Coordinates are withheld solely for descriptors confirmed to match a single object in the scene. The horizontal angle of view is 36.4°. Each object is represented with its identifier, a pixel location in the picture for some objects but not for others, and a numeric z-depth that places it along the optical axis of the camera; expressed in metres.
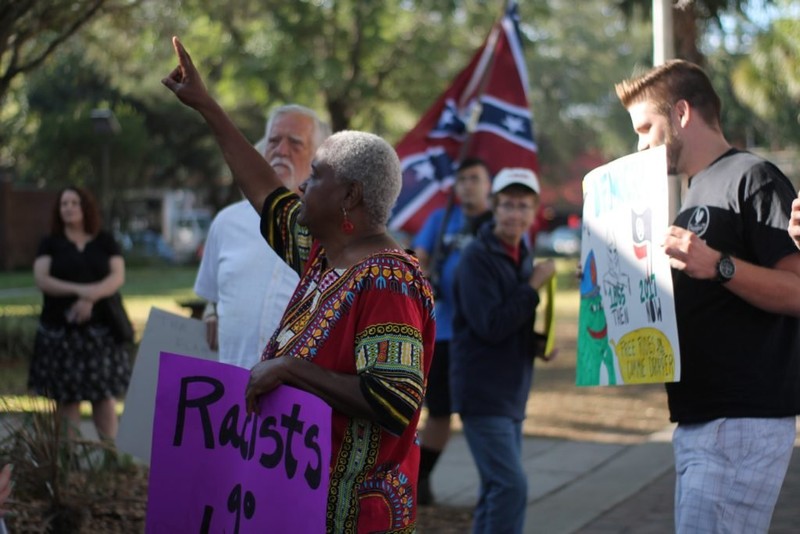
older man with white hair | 4.56
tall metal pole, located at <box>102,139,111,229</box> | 24.31
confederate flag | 9.87
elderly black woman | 2.96
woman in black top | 8.39
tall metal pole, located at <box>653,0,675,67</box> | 8.34
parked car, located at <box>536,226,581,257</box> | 63.04
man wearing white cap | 5.46
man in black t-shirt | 3.46
